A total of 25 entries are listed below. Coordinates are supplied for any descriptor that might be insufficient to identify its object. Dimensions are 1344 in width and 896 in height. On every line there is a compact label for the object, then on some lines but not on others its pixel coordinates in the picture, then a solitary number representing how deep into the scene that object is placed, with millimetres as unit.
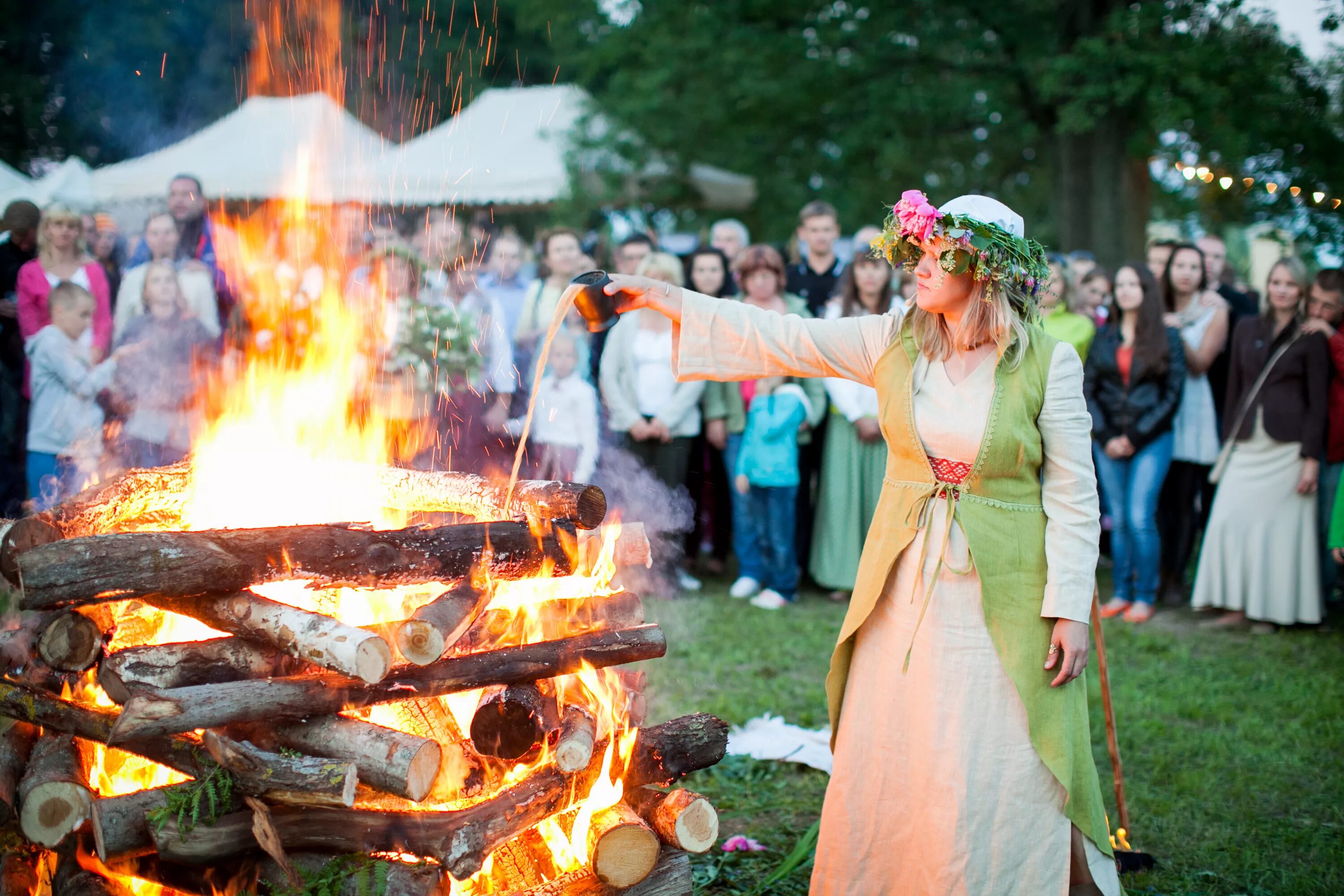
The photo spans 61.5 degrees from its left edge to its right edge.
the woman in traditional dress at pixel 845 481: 7965
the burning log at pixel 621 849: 3215
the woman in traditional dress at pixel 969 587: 3195
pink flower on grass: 4230
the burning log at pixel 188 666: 3016
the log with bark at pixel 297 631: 2934
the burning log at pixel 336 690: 2840
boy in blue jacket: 7816
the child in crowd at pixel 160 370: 6926
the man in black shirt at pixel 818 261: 8883
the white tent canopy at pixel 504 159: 15875
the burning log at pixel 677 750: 3525
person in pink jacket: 7516
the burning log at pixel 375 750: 2900
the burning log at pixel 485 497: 3445
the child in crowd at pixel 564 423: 7656
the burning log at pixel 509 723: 3217
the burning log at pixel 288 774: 2861
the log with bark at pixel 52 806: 3064
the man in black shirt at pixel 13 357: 7551
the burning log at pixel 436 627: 3035
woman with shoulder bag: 7148
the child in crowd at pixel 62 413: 7082
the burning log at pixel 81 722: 3037
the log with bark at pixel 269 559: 2855
